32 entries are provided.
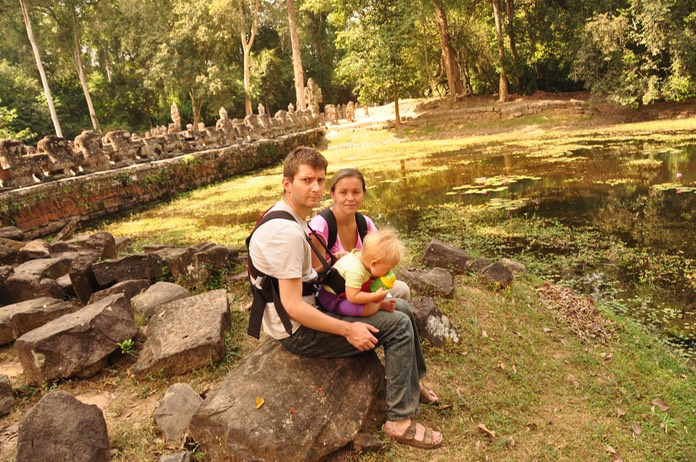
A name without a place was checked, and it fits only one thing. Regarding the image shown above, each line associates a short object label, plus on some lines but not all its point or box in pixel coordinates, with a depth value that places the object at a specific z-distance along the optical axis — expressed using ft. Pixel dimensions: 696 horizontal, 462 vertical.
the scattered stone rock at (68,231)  28.19
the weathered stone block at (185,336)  10.69
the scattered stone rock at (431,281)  14.43
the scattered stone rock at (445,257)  17.26
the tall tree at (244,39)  81.51
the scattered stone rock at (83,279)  14.90
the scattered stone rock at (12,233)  25.41
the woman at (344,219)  10.18
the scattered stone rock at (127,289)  13.85
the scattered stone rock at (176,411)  8.73
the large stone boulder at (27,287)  15.19
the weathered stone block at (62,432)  7.31
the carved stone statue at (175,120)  55.89
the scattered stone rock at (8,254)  19.66
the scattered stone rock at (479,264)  16.85
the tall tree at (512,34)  74.64
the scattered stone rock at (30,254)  19.39
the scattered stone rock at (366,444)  8.23
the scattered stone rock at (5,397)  9.74
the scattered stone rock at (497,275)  15.74
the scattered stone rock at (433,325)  11.81
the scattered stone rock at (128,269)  15.15
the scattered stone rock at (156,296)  13.51
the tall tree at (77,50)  84.93
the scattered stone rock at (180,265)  16.48
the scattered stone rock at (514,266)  17.35
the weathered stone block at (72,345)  10.37
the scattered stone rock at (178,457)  7.79
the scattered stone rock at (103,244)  19.01
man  7.80
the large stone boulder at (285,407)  7.80
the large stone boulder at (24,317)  12.75
